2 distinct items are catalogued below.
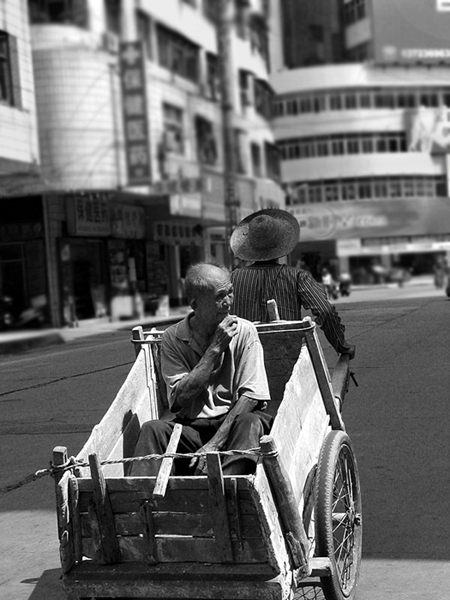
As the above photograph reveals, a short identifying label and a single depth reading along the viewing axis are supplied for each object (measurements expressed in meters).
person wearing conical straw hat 3.18
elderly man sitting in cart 2.31
